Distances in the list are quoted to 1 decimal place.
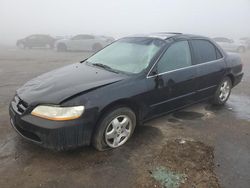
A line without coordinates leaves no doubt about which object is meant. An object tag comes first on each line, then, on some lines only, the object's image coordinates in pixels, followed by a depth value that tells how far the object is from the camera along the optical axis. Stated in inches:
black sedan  120.1
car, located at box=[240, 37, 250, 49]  837.3
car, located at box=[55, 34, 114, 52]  693.3
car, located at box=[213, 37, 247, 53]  767.7
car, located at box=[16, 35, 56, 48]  812.0
